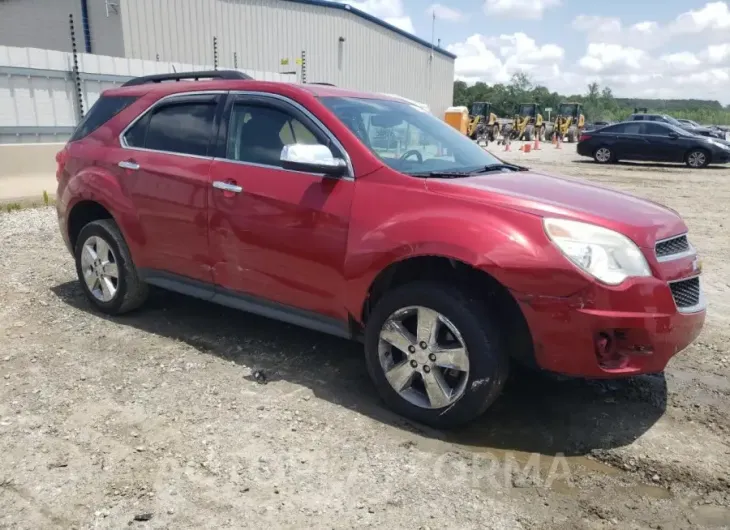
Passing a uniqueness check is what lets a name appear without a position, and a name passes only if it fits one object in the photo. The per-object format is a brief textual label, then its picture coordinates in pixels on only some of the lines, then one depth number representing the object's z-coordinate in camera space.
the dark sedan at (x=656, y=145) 19.97
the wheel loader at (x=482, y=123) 33.41
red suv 2.97
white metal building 19.02
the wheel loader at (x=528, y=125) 37.35
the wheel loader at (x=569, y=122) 39.88
